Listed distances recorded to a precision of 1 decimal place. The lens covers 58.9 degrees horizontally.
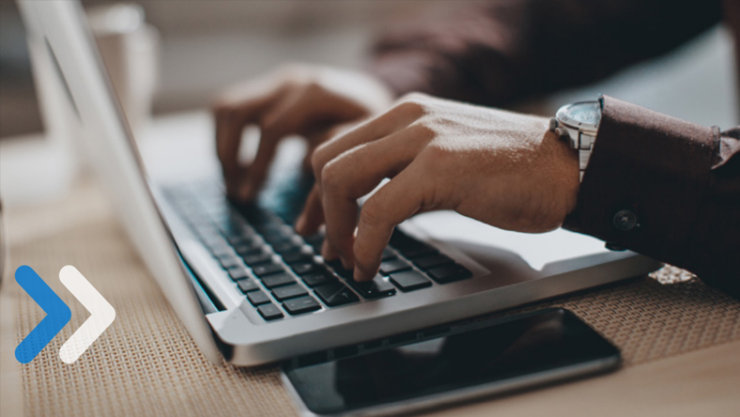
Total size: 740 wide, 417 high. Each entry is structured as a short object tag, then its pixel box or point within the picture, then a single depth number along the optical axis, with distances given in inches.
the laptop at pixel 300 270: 13.3
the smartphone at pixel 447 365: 12.2
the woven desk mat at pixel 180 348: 13.3
